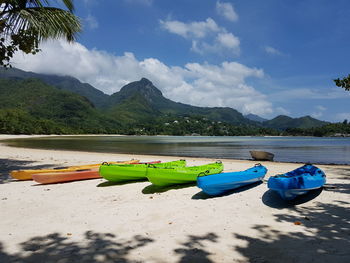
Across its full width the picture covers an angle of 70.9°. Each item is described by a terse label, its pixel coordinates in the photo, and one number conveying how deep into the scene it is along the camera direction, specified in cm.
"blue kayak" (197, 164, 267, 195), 761
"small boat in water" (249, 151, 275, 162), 2162
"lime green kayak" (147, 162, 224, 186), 866
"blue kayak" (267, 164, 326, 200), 681
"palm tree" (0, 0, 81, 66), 956
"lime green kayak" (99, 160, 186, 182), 971
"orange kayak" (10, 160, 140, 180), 1052
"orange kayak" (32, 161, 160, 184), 987
